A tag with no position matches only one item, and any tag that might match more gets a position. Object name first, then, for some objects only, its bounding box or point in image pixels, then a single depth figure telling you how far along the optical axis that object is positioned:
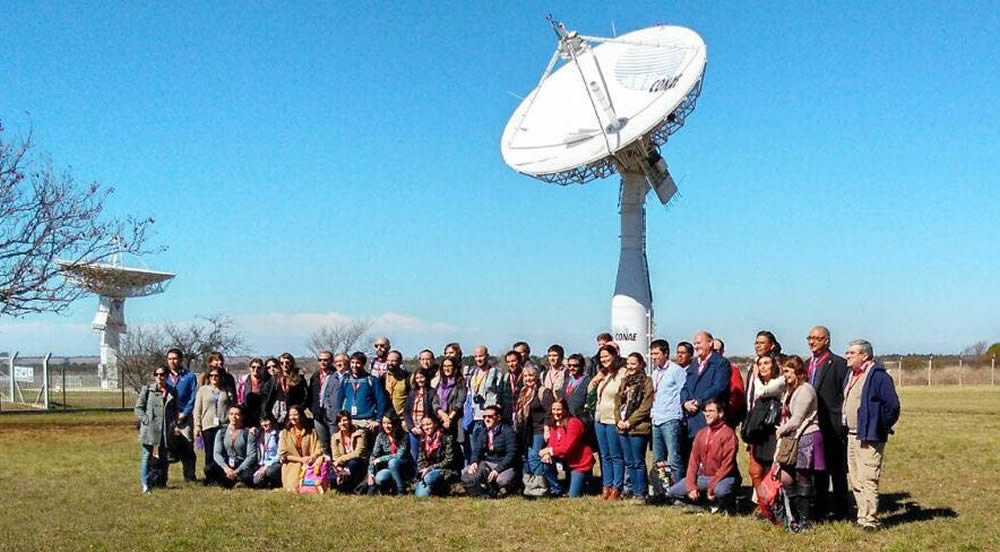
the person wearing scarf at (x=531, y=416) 11.55
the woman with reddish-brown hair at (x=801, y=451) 8.73
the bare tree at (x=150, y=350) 34.22
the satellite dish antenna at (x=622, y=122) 24.14
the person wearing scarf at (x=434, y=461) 11.46
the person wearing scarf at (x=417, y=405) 11.95
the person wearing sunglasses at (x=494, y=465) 11.31
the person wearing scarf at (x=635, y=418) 10.69
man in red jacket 9.54
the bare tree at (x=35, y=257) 23.23
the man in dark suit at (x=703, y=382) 10.12
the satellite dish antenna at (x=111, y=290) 24.64
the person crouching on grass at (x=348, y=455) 11.88
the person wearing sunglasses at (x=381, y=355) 13.11
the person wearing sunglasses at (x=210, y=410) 13.01
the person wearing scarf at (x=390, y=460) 11.71
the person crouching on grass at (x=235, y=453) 12.57
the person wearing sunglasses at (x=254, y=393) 12.91
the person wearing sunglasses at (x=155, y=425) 12.39
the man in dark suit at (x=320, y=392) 12.64
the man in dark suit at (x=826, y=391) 9.17
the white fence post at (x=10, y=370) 32.35
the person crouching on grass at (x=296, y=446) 12.19
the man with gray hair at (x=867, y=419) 8.73
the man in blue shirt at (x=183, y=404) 13.05
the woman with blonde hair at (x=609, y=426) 10.95
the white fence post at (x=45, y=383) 29.19
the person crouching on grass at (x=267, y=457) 12.38
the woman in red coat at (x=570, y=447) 11.19
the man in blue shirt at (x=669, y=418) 10.33
